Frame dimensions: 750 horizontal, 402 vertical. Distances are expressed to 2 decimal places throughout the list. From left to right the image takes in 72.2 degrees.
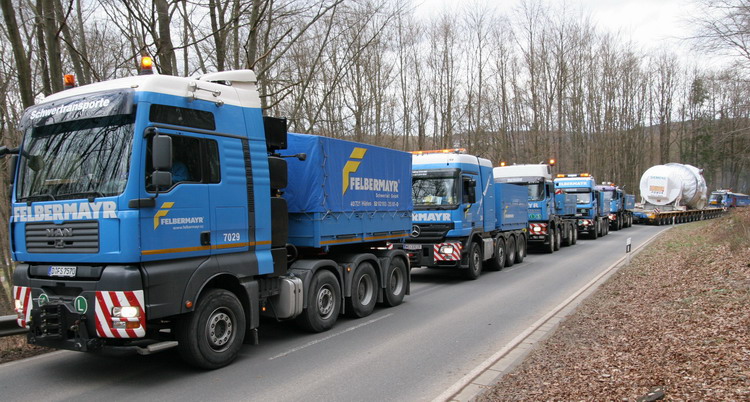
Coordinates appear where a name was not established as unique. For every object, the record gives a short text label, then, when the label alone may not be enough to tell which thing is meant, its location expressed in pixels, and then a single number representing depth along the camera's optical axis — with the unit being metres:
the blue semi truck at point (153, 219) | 5.25
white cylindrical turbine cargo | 39.84
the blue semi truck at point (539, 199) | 21.23
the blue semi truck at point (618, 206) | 34.69
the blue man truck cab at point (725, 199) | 50.00
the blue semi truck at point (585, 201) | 29.12
